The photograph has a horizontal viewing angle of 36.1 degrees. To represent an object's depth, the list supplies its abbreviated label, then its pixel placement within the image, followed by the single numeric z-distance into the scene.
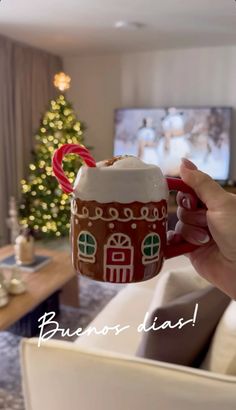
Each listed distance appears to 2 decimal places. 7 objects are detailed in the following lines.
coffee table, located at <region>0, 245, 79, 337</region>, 1.48
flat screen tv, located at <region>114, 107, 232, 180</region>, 3.06
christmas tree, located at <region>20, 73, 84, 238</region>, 3.15
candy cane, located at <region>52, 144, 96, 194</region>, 0.45
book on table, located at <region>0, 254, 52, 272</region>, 1.88
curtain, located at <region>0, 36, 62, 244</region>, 3.14
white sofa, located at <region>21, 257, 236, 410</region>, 0.65
